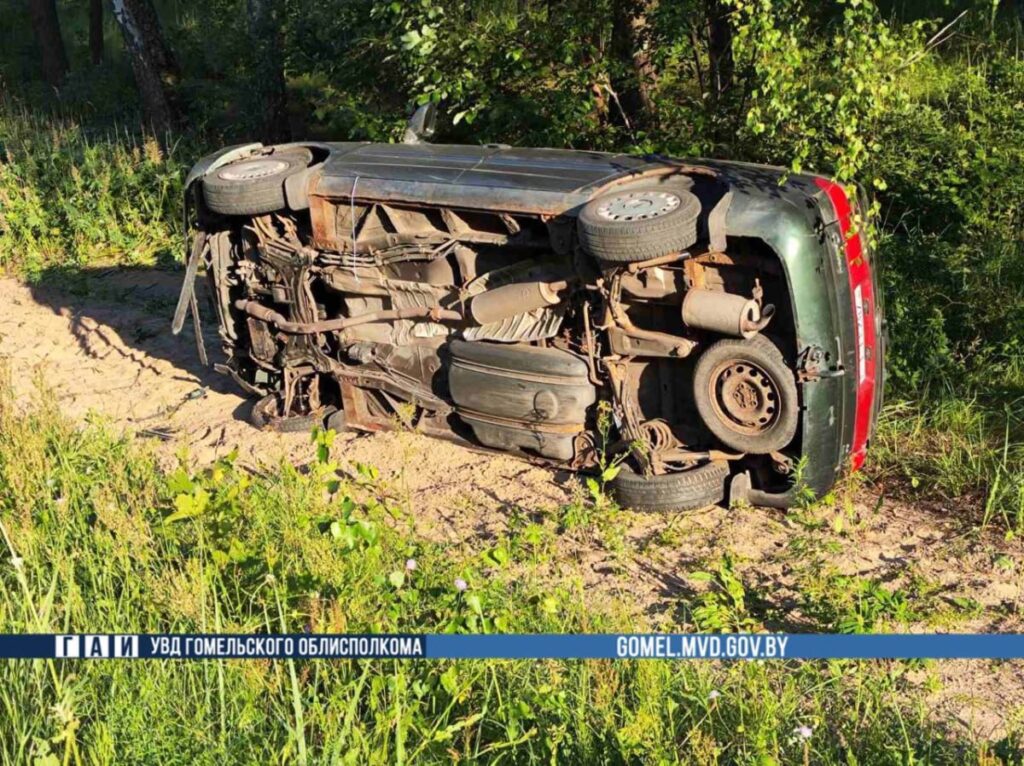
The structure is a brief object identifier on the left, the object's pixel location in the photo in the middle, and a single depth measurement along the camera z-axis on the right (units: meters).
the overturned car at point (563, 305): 6.09
